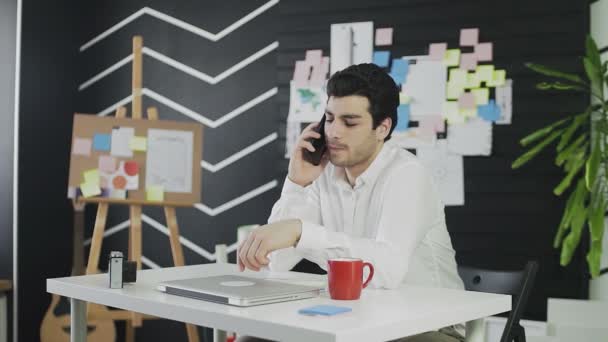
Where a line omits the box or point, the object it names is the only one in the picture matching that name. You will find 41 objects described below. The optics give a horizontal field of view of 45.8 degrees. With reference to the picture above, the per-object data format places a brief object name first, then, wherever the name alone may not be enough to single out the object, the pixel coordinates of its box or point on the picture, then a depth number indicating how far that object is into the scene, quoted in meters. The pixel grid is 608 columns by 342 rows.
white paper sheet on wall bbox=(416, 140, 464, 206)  3.37
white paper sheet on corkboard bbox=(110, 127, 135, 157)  3.66
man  1.89
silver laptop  1.43
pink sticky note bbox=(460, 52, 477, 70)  3.36
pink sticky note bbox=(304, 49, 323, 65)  3.73
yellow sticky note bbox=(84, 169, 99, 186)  3.61
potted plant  2.74
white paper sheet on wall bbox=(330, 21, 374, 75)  3.62
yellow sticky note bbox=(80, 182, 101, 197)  3.59
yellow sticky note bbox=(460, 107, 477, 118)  3.33
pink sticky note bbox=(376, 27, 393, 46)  3.56
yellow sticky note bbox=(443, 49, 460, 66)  3.40
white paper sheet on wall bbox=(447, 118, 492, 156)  3.31
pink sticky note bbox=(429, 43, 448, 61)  3.43
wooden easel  3.67
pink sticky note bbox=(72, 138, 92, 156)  3.60
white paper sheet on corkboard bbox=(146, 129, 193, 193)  3.71
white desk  1.21
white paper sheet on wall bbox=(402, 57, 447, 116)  3.43
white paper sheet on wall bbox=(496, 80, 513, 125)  3.27
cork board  3.61
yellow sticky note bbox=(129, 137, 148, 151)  3.68
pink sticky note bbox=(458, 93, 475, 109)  3.34
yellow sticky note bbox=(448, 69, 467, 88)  3.38
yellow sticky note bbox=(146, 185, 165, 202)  3.69
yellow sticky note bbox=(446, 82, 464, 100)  3.38
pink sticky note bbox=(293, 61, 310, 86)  3.77
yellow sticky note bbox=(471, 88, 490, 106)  3.32
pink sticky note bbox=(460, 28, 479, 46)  3.36
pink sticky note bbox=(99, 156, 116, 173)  3.63
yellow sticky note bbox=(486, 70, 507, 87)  3.29
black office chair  1.71
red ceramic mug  1.50
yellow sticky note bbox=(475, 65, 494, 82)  3.32
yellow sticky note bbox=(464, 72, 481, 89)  3.35
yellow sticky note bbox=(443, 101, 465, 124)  3.37
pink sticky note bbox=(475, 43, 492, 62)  3.33
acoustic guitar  3.85
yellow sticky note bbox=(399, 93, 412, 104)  3.49
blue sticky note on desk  1.31
